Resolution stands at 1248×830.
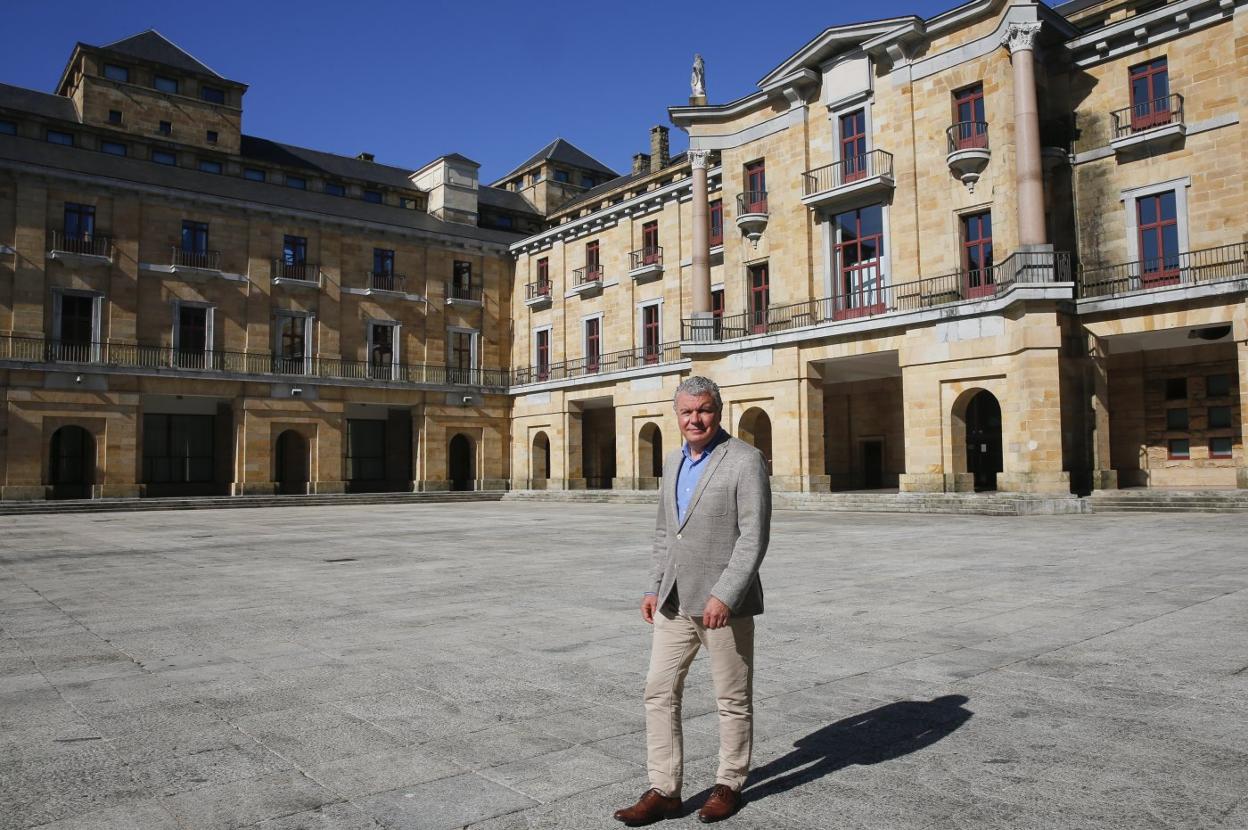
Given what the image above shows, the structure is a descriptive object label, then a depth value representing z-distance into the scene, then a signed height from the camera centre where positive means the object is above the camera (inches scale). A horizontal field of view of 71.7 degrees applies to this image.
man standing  132.9 -20.4
